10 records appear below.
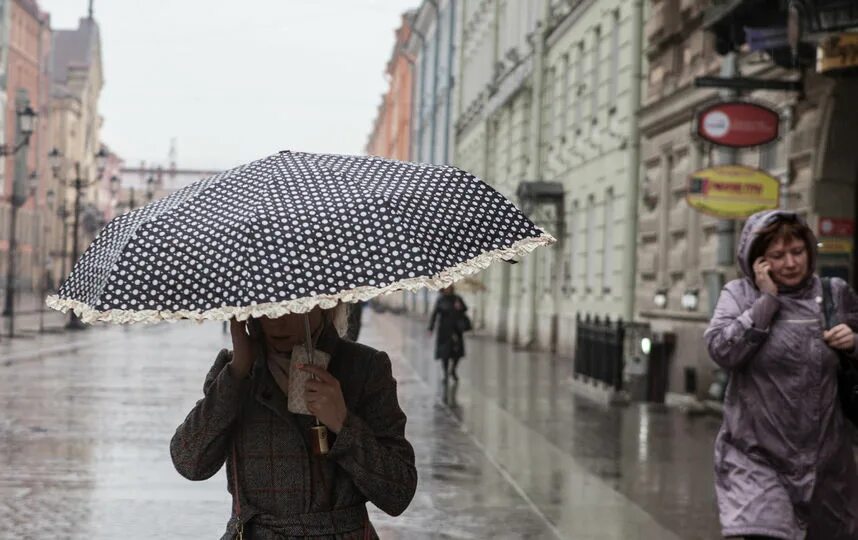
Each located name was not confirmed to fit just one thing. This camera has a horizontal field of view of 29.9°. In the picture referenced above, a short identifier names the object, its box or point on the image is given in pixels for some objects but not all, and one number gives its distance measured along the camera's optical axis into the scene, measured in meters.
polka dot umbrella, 3.57
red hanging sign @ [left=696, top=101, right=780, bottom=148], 16.50
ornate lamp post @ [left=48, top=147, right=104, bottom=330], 46.12
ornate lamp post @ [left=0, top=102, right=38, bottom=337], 36.78
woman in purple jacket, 5.55
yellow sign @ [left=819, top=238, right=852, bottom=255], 16.69
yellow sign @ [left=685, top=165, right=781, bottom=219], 16.47
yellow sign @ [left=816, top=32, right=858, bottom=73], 14.63
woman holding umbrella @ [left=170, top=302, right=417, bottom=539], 3.83
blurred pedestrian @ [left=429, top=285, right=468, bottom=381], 23.95
